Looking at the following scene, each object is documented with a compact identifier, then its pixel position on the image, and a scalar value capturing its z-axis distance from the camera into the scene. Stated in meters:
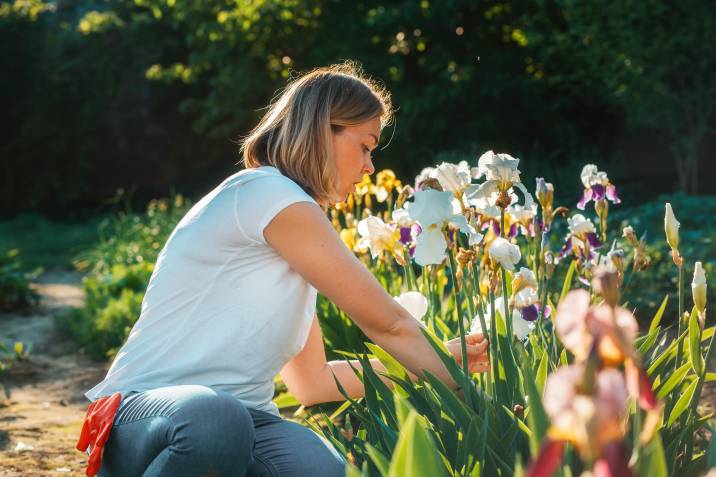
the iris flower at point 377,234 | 2.94
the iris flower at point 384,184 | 3.85
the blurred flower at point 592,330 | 1.68
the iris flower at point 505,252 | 2.61
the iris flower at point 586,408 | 1.60
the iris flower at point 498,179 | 2.66
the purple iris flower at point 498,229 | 2.86
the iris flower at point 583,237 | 2.94
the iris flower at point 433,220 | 2.55
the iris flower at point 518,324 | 2.79
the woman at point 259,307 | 2.70
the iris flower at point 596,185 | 3.03
